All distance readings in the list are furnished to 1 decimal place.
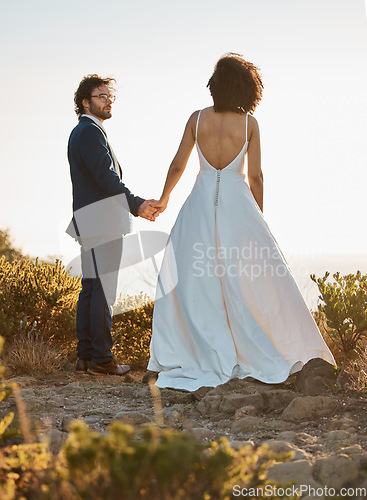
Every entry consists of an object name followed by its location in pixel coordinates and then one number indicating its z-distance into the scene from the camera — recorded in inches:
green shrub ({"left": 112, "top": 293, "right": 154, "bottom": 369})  259.6
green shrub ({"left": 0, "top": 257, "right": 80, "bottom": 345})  249.4
